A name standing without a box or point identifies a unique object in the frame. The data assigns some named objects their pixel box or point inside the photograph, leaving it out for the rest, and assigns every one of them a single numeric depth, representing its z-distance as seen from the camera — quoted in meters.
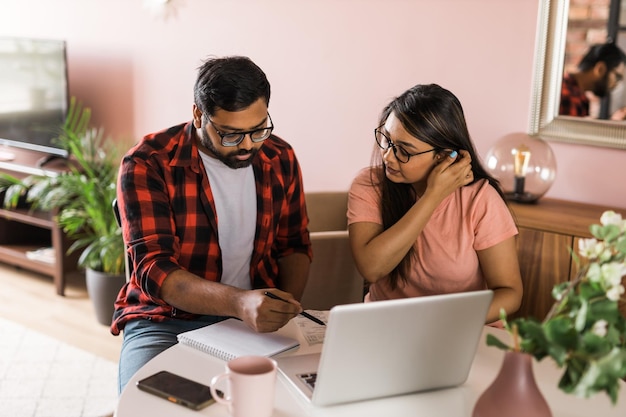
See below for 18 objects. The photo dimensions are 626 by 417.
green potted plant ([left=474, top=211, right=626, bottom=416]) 0.92
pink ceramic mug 1.13
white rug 2.71
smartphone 1.25
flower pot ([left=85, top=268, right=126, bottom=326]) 3.40
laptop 1.15
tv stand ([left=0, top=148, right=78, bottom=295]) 3.78
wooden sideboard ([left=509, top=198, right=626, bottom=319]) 2.31
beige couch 2.25
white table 1.24
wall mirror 2.52
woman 1.83
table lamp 2.46
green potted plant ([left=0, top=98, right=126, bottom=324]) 3.43
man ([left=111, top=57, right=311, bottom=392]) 1.74
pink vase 1.07
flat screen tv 3.81
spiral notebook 1.45
